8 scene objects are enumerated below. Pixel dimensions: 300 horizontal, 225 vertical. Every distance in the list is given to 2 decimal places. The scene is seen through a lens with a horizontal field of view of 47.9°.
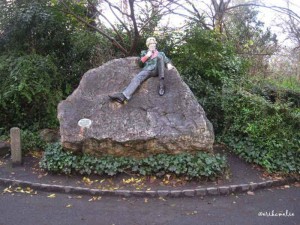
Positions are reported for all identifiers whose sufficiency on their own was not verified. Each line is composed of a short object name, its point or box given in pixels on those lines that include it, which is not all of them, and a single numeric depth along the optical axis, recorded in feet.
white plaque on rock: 22.44
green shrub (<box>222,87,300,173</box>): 22.94
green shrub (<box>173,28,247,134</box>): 32.30
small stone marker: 23.82
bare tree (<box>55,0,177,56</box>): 33.68
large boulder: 22.09
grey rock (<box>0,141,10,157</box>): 26.68
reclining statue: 24.32
